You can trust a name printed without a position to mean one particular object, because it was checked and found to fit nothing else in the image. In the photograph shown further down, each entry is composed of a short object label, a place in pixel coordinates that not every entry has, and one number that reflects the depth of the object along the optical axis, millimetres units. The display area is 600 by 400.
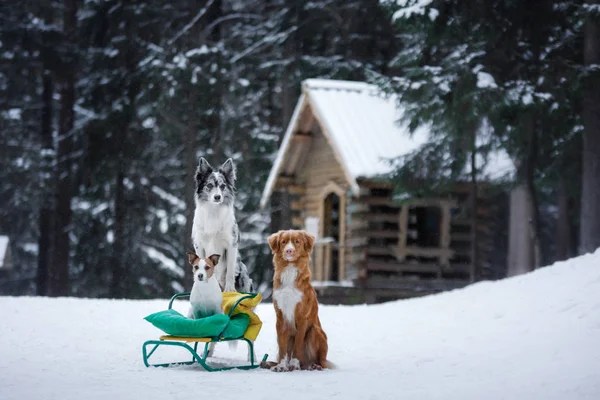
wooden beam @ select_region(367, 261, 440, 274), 20609
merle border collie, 9359
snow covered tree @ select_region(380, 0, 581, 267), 15578
